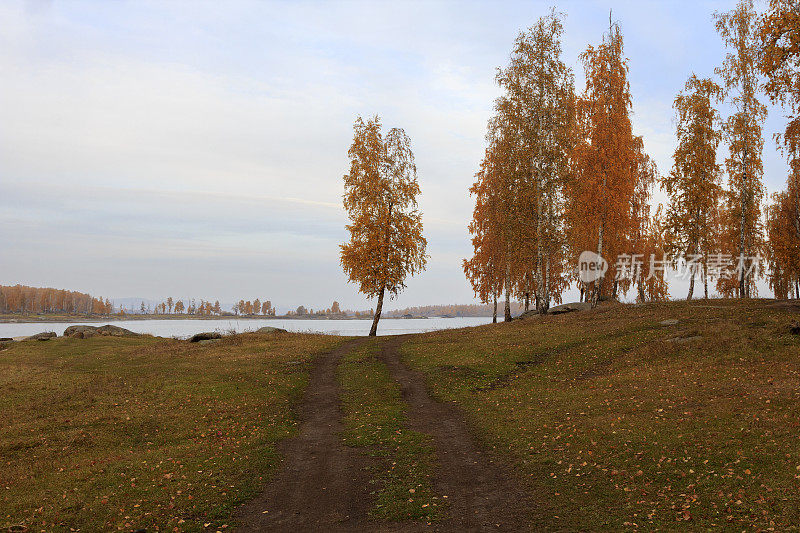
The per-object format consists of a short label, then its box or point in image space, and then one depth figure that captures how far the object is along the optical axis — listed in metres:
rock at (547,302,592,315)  44.56
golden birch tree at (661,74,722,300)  45.59
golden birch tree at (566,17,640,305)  43.09
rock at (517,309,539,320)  47.50
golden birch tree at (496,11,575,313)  43.78
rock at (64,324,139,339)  50.40
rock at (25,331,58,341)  47.08
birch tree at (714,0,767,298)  43.38
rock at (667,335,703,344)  27.33
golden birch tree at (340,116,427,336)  47.03
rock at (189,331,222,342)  46.03
